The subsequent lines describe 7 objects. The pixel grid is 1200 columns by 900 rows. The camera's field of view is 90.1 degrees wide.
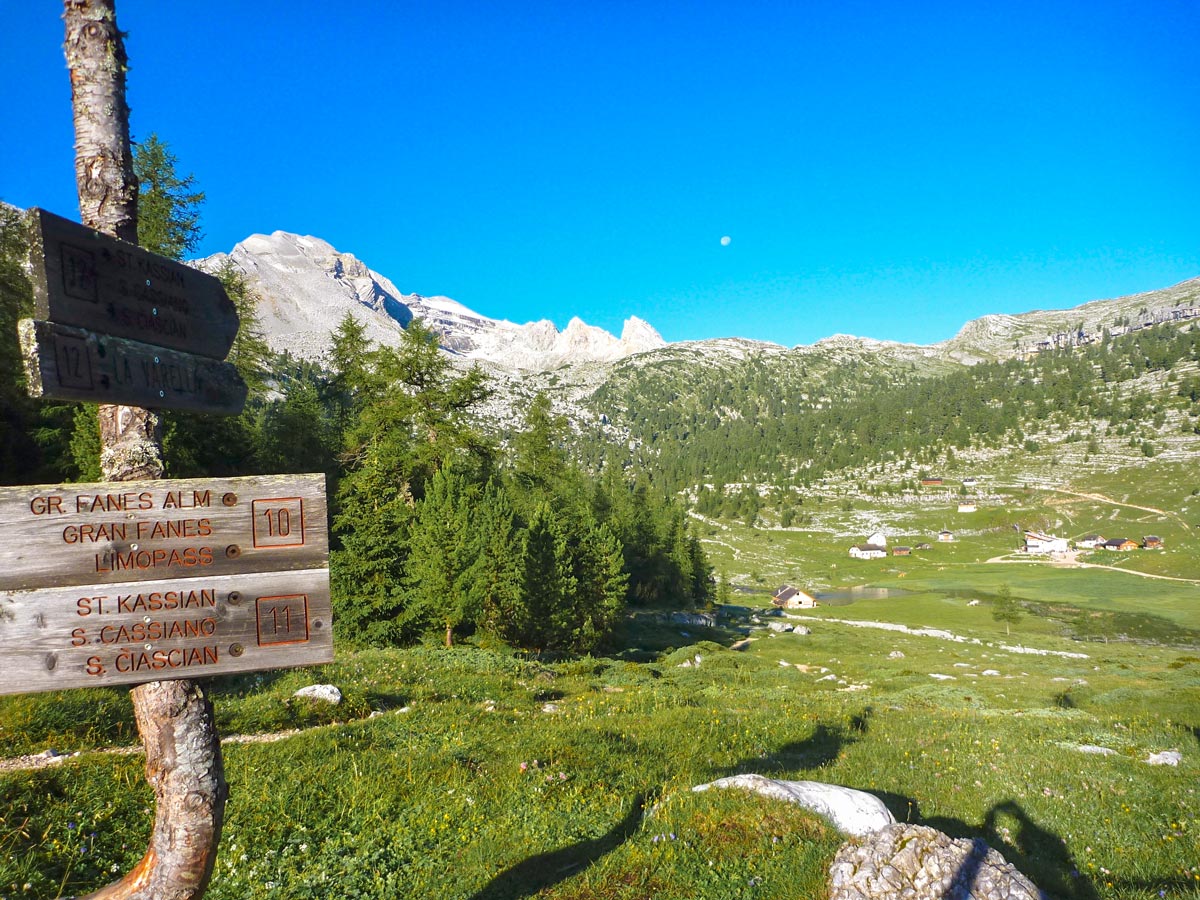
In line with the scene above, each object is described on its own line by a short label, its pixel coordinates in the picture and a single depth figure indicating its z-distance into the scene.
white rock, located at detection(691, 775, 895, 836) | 7.26
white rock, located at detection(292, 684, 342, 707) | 13.11
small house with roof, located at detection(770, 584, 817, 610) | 101.44
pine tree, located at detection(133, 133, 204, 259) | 33.38
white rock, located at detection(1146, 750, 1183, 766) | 12.22
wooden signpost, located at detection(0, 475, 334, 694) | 3.65
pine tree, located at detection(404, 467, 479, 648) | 31.52
